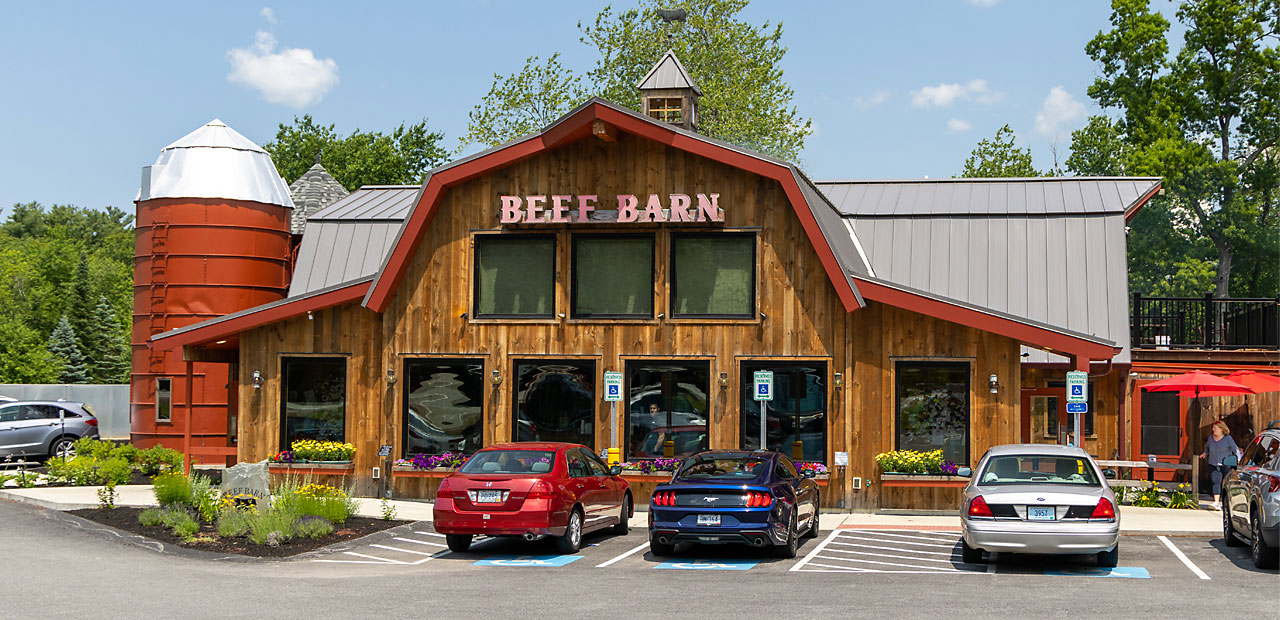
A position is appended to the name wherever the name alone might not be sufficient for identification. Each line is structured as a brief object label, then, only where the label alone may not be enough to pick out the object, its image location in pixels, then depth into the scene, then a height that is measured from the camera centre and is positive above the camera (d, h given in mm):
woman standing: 23609 -1472
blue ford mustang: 15977 -1812
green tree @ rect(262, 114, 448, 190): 63281 +11269
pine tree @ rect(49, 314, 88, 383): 64438 +832
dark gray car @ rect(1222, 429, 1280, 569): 14984 -1637
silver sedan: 14609 -1691
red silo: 29781 +2237
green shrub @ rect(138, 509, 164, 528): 19156 -2402
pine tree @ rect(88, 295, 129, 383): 65938 +628
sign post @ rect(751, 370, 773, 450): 22641 -300
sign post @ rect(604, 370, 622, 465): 22812 -422
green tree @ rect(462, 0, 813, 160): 55062 +13379
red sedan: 16375 -1753
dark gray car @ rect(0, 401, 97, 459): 31625 -1701
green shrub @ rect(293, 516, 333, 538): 18125 -2402
